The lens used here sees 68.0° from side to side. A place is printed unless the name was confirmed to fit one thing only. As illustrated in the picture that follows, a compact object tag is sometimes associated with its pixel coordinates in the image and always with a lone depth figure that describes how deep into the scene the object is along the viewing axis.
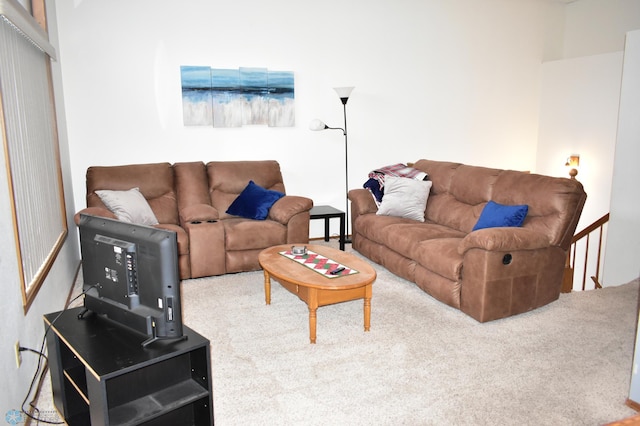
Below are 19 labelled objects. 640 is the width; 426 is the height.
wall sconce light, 6.04
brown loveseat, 4.19
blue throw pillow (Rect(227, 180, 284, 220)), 4.59
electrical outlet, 2.12
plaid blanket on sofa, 4.96
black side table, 5.00
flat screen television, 1.71
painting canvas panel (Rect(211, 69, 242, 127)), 5.03
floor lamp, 5.16
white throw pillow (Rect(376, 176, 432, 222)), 4.69
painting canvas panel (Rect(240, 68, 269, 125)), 5.13
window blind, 2.47
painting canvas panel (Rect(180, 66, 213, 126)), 4.93
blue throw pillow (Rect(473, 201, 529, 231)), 3.61
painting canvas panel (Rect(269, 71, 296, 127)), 5.25
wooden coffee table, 2.97
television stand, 1.67
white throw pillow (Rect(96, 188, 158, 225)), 4.19
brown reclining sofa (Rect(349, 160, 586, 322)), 3.26
